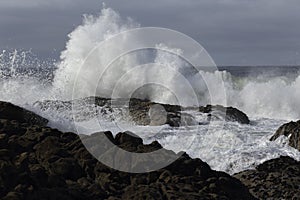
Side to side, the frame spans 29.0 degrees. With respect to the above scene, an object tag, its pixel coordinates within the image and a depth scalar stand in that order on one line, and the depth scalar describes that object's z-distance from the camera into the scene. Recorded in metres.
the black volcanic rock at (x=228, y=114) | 24.53
